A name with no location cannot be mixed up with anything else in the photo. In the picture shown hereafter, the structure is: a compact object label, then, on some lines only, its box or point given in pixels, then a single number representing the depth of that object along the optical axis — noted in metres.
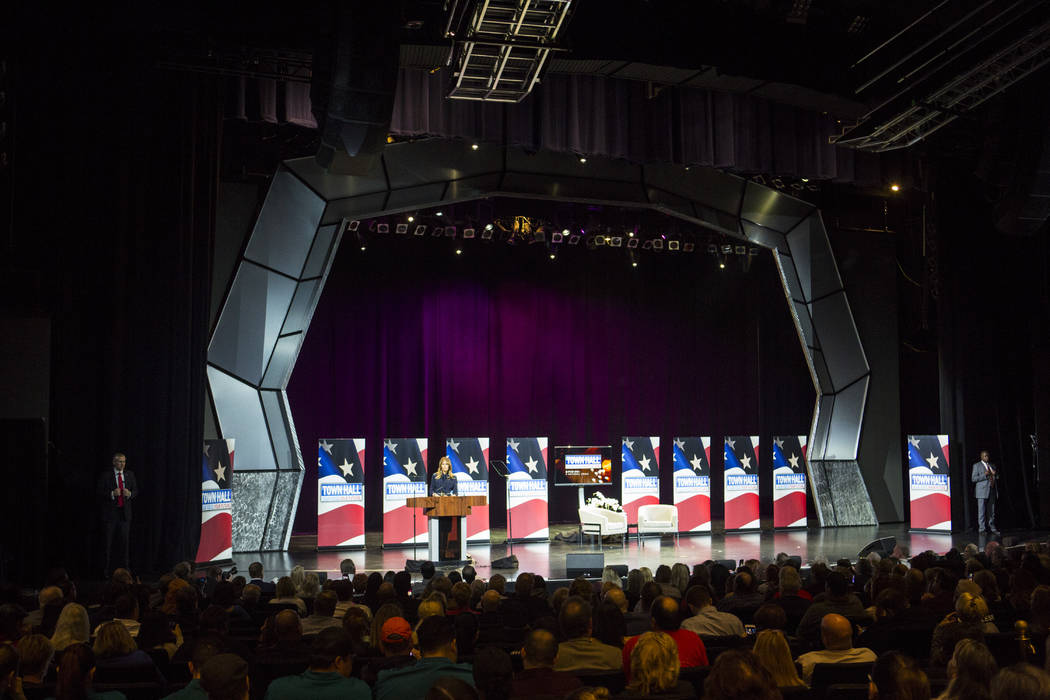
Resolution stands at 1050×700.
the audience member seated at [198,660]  3.37
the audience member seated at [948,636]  4.14
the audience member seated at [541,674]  3.57
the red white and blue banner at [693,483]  16.31
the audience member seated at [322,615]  5.38
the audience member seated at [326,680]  3.57
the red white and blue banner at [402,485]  14.07
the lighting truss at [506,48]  9.52
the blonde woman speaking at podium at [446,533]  12.45
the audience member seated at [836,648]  4.26
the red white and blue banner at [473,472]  14.40
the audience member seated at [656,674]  3.49
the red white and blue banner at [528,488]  15.21
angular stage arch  13.69
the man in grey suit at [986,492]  15.85
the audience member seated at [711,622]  5.14
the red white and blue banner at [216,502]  11.74
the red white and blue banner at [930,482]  16.02
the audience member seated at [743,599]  6.25
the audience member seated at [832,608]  5.44
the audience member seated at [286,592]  6.57
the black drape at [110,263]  10.52
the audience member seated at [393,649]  3.87
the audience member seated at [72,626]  4.68
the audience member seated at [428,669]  3.55
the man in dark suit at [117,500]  10.30
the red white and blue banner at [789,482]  17.00
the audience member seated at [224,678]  3.22
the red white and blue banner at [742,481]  16.52
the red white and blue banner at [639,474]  16.03
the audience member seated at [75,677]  3.42
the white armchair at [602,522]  14.54
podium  12.29
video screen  15.70
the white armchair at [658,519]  15.14
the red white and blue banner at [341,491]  13.90
